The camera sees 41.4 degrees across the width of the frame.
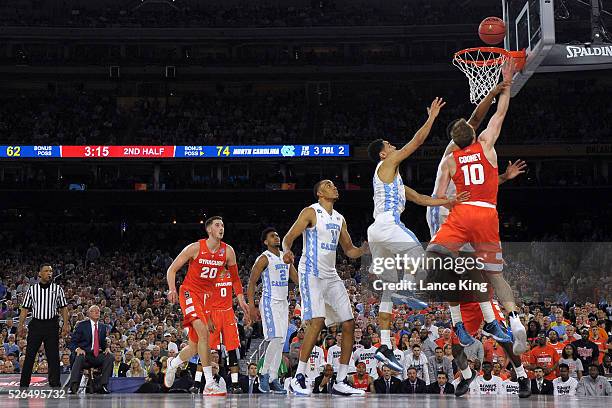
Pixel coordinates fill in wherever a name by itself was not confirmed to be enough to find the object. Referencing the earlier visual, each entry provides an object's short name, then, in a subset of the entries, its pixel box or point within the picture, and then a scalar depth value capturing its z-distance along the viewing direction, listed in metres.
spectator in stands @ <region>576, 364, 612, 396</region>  12.12
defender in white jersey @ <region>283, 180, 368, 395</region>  9.03
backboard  10.77
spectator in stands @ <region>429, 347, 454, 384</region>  12.89
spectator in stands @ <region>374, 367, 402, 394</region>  12.31
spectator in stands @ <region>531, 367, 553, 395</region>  12.27
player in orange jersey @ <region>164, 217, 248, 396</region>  9.60
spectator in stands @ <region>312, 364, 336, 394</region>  11.63
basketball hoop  10.96
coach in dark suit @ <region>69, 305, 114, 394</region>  11.77
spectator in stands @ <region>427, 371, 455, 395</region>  12.22
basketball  11.57
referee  11.45
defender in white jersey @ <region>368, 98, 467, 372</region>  8.82
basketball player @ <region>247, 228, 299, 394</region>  10.34
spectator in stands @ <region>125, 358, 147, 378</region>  13.79
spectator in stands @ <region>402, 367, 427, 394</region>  12.36
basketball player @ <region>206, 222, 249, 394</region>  9.98
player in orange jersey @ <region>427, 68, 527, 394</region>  8.06
